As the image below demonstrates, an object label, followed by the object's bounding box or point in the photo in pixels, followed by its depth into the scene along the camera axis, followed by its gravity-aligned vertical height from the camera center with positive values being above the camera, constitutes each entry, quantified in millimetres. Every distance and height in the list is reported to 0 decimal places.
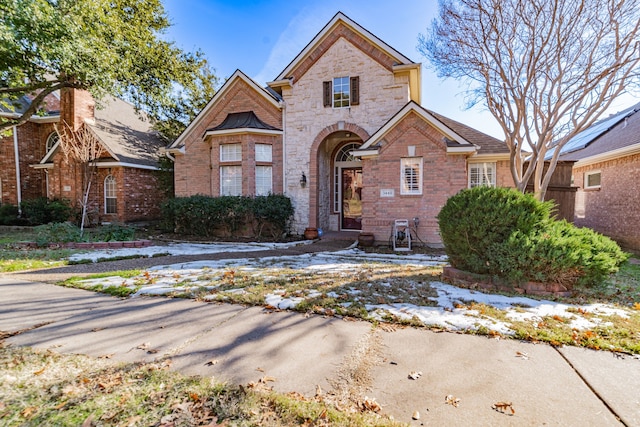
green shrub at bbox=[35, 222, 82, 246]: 10102 -908
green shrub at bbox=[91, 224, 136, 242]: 10938 -993
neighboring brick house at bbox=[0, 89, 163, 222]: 15242 +2232
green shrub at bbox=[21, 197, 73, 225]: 14773 -161
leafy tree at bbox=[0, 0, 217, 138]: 10000 +6131
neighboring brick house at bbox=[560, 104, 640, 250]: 10914 +1035
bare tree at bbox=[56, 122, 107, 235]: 12320 +2386
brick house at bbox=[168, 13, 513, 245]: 10875 +2508
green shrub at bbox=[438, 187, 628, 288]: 5000 -647
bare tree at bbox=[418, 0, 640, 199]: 8500 +4294
